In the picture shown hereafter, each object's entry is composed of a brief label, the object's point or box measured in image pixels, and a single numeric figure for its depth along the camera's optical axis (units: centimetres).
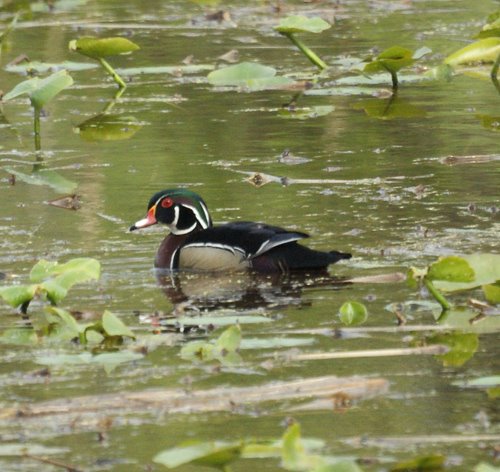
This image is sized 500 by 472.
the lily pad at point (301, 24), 2730
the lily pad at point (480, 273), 1588
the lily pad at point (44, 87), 2467
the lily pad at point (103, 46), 2731
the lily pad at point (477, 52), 2805
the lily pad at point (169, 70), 3150
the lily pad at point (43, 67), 3178
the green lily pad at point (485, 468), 1073
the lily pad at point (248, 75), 2903
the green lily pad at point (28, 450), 1210
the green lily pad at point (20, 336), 1535
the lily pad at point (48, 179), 2286
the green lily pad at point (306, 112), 2752
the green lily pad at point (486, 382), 1337
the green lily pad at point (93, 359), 1449
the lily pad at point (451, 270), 1538
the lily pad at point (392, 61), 2777
